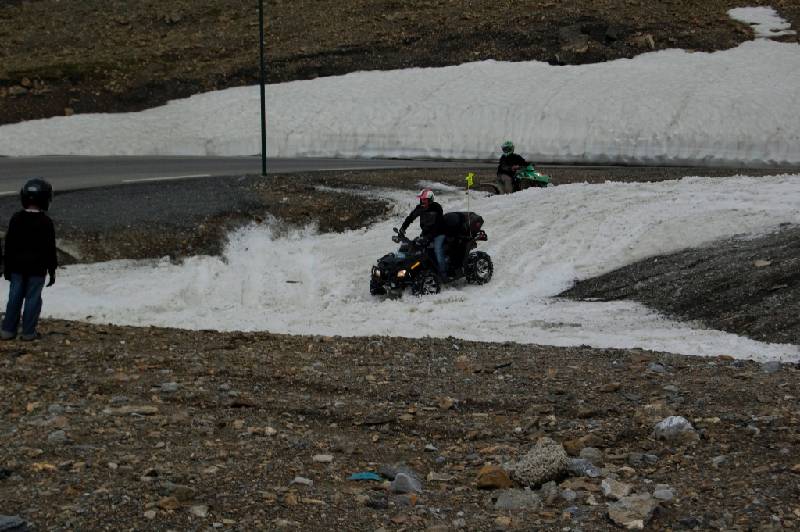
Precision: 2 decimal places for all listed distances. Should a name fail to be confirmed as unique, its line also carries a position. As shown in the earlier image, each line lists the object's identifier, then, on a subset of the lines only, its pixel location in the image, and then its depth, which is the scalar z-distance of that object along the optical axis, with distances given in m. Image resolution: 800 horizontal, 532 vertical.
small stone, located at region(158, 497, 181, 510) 14.00
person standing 24.14
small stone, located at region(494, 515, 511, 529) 13.69
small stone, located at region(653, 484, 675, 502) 14.34
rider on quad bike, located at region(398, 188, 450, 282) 35.94
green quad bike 46.00
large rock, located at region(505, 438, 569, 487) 15.23
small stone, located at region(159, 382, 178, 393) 19.89
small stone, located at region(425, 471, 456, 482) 15.62
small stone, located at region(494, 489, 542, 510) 14.39
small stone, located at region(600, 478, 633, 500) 14.59
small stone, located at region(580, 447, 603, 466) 16.06
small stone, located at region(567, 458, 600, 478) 15.48
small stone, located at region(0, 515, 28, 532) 12.88
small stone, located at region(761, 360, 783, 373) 21.34
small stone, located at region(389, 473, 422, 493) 14.99
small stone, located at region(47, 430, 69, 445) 16.67
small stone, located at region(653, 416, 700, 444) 16.56
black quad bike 34.87
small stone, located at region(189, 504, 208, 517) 13.88
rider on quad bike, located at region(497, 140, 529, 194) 45.81
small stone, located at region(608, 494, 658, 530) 13.56
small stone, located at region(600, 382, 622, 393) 19.72
